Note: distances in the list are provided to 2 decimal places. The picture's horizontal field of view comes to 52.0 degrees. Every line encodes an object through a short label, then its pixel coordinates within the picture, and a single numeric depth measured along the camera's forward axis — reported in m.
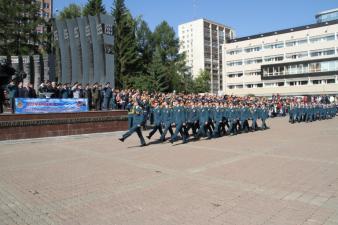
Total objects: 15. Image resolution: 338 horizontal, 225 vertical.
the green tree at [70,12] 56.48
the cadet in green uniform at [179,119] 13.99
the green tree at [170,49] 66.81
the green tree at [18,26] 43.41
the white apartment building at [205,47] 122.74
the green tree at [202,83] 71.24
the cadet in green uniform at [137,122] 12.81
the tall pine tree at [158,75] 46.62
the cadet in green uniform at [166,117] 14.04
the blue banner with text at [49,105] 15.05
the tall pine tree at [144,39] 65.44
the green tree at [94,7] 48.59
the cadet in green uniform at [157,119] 14.21
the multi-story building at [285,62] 64.31
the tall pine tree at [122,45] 49.28
